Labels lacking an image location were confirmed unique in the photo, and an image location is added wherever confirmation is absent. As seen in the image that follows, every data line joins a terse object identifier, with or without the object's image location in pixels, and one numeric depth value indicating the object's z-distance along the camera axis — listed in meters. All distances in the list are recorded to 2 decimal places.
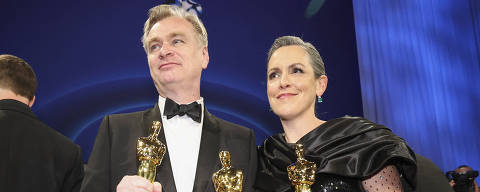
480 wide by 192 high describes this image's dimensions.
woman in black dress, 1.72
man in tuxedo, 1.60
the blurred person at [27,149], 1.90
